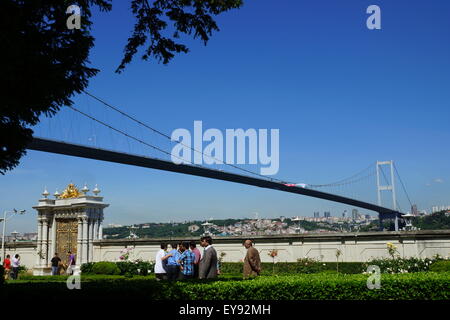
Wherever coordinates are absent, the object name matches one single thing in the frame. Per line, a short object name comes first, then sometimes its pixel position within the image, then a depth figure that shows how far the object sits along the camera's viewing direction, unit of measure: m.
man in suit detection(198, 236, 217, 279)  9.77
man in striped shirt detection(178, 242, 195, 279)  10.42
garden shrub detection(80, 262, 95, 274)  21.31
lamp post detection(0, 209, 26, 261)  27.98
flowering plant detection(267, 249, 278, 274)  15.62
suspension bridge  26.10
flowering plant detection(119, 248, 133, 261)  20.07
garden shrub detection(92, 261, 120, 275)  19.81
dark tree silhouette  6.27
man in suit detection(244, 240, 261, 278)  9.73
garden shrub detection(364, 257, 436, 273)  13.80
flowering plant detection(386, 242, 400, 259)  14.55
